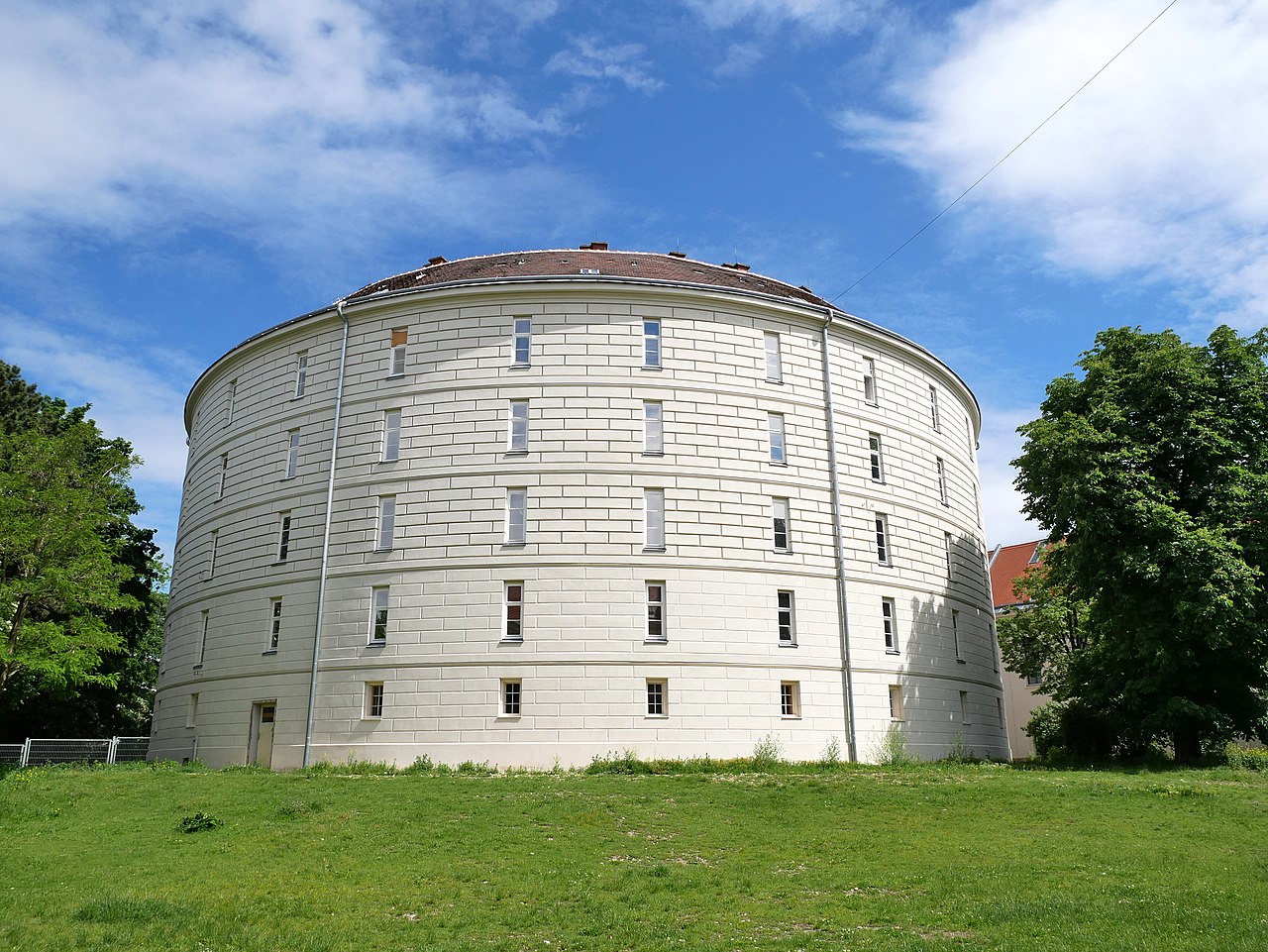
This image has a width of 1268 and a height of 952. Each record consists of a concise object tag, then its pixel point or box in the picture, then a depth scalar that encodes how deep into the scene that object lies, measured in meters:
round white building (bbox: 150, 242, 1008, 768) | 33.75
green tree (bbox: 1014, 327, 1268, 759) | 32.12
